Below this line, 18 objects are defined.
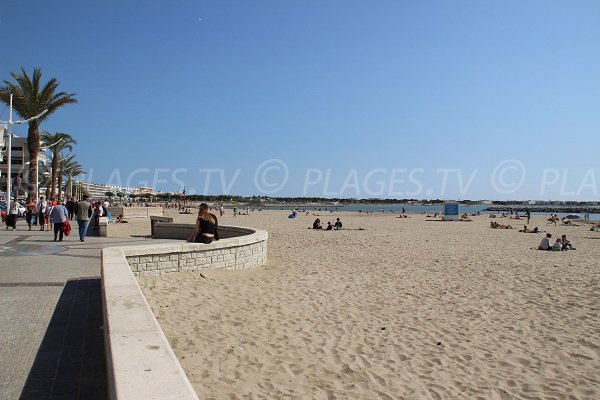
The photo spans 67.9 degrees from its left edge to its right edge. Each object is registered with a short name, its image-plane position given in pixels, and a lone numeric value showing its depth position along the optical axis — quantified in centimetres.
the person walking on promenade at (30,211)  1622
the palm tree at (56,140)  3621
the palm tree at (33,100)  2302
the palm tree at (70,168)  5412
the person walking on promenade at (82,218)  1246
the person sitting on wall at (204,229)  909
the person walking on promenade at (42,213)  1619
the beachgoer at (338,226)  2769
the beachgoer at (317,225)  2748
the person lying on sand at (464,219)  4544
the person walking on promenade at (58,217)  1221
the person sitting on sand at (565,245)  1764
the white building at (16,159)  5512
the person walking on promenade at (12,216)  1576
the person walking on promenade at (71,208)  2259
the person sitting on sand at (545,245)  1764
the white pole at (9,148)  1980
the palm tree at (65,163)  5206
